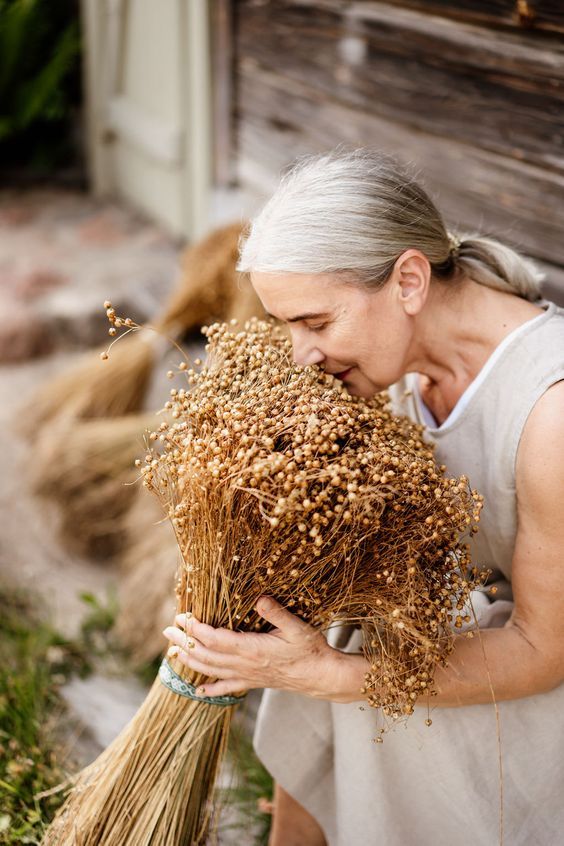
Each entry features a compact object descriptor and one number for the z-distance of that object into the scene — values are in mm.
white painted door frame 4164
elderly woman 1391
